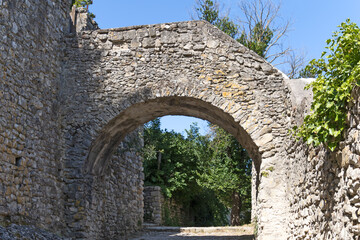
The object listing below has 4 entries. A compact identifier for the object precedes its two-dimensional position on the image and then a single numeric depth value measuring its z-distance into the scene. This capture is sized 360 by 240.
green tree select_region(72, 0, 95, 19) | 13.06
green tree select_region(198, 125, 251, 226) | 16.80
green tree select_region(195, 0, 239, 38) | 18.03
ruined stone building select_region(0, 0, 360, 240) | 6.59
